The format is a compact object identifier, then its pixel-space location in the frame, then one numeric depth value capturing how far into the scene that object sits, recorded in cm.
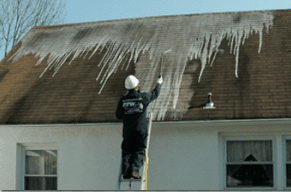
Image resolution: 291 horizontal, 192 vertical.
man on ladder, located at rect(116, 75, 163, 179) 1266
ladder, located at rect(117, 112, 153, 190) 1241
